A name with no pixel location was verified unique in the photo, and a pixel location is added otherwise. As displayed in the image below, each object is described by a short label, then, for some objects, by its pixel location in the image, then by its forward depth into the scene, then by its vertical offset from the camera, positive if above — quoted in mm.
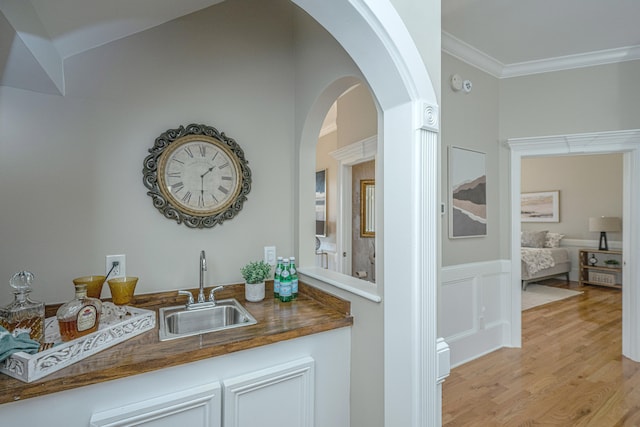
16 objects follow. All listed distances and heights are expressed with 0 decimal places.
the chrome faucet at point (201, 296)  1664 -431
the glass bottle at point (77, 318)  1153 -377
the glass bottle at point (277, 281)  1844 -377
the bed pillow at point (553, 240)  6492 -488
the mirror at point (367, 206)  3779 +130
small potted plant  1794 -366
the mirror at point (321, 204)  4664 +197
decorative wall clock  1690 +235
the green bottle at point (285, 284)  1814 -388
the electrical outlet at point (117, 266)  1594 -250
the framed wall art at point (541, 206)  6789 +228
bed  5523 -751
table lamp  5637 -160
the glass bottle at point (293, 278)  1842 -362
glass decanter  1126 -351
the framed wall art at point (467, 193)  2787 +216
